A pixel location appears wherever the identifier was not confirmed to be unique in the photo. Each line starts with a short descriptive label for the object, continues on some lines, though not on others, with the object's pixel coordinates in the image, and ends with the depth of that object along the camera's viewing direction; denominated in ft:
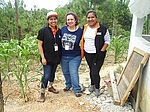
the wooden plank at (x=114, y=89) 9.15
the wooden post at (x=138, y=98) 8.43
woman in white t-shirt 9.29
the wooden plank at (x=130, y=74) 8.47
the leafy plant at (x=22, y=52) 9.44
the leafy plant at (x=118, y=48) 18.24
